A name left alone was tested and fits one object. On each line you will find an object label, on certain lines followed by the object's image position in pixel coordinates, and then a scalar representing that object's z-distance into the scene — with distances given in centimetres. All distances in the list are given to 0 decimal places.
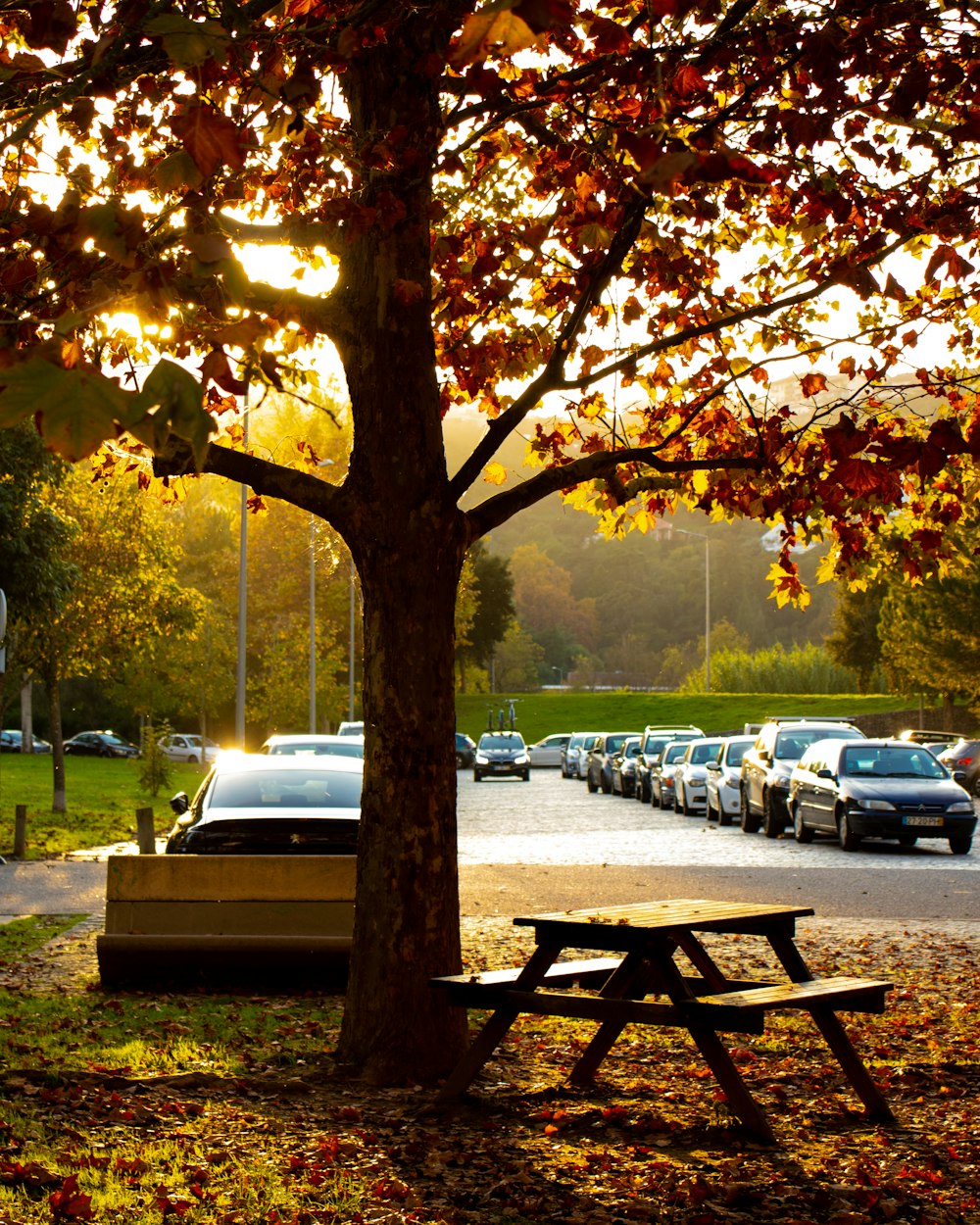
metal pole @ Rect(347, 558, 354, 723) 6631
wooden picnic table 646
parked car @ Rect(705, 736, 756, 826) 3134
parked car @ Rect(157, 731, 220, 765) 8251
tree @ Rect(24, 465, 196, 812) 3331
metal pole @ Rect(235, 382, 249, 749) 4306
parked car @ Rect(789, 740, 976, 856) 2320
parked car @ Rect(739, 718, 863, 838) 2717
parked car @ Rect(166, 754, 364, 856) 1149
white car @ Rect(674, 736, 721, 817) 3528
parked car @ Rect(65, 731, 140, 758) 8369
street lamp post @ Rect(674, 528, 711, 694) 9934
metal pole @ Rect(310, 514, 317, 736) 5806
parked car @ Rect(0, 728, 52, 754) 8912
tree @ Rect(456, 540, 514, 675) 9962
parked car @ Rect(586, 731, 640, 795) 4888
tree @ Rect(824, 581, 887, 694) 7850
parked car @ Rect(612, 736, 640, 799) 4525
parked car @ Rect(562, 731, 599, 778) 6078
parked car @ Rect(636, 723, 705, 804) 4300
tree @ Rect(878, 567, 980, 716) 5143
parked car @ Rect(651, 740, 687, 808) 3847
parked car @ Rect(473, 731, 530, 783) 5656
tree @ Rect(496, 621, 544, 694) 13888
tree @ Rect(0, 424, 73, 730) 2188
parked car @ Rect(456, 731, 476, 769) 6074
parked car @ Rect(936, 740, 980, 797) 3712
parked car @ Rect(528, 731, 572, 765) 7280
